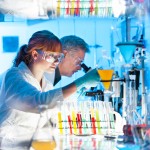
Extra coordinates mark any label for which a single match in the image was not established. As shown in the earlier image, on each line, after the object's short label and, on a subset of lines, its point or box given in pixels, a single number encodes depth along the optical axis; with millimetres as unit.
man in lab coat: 3105
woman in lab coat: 2973
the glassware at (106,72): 3043
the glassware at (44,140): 2211
